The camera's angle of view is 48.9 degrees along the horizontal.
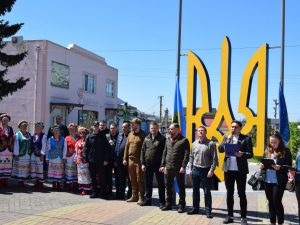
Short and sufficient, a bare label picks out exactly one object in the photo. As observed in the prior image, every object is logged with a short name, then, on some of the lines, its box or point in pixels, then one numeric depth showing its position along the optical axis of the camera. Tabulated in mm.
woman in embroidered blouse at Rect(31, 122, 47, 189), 9047
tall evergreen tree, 13860
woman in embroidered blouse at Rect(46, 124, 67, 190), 8891
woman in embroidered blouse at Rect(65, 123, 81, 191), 8781
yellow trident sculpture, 7223
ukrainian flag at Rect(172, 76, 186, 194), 7605
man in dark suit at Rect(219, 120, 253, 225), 5848
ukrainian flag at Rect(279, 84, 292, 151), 6614
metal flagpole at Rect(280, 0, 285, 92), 6715
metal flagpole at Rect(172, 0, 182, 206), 7652
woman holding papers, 5277
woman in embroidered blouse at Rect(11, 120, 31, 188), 9062
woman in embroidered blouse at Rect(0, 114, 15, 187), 8898
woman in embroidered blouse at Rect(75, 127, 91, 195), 8477
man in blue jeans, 6406
